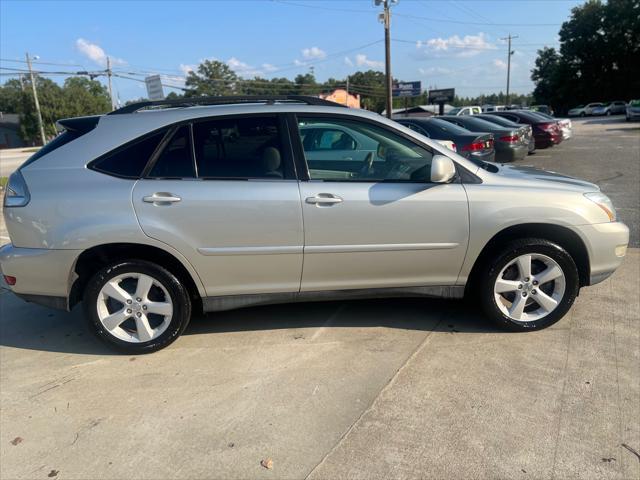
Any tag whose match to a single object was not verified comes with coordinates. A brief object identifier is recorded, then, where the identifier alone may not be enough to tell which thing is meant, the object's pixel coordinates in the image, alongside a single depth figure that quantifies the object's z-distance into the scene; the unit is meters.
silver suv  3.26
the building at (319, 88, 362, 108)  61.15
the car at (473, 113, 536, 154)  12.66
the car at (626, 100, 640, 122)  34.91
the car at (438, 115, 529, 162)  11.70
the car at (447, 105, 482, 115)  28.51
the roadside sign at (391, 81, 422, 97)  53.38
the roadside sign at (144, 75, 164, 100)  19.19
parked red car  17.23
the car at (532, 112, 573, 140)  18.11
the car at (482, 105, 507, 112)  39.86
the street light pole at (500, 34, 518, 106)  68.00
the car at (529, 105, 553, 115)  43.88
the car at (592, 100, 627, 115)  53.31
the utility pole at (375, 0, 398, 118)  23.31
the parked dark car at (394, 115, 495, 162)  9.52
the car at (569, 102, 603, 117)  56.84
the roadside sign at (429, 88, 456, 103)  46.64
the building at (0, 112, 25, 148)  65.12
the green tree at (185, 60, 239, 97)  95.12
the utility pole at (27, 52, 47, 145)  48.63
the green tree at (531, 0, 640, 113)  60.19
